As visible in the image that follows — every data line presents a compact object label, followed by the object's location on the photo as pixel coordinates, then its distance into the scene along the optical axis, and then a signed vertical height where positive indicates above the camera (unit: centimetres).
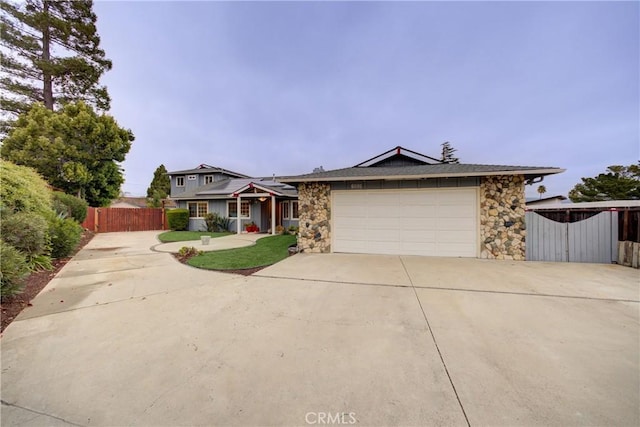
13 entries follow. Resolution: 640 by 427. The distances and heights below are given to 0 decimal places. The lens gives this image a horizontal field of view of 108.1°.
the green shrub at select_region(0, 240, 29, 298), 352 -88
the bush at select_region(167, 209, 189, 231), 1634 -30
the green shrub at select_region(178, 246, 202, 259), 756 -128
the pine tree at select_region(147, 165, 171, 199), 2826 +383
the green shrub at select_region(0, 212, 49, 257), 470 -35
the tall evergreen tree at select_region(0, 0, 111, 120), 1403 +1040
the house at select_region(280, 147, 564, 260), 693 +6
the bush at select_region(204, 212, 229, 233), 1608 -58
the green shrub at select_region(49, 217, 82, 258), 677 -67
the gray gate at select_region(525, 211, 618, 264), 627 -81
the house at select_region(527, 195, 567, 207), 1845 +84
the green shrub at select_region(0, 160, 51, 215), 555 +63
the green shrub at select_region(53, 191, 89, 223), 977 +45
